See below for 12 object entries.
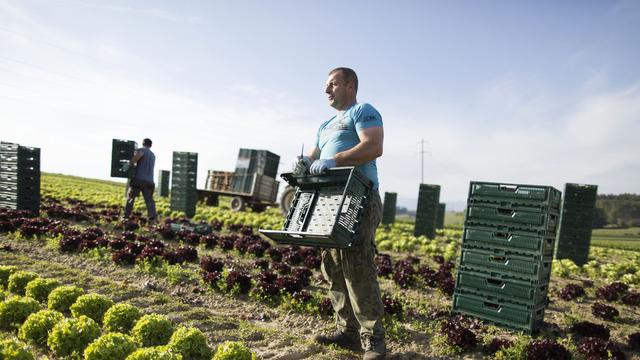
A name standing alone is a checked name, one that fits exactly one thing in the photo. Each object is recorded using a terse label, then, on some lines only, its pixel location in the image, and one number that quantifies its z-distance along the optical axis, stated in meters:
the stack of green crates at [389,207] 22.30
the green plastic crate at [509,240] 5.45
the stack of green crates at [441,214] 26.56
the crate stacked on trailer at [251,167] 20.00
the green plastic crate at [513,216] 5.45
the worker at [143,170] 11.05
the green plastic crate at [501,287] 5.37
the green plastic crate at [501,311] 5.32
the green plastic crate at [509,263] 5.42
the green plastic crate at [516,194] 5.45
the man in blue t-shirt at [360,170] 3.52
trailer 19.95
